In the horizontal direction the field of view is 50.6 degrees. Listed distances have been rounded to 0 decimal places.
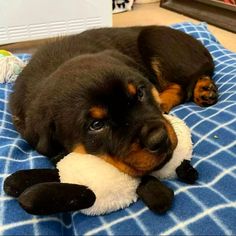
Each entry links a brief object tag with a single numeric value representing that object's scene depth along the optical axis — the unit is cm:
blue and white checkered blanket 27
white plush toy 25
